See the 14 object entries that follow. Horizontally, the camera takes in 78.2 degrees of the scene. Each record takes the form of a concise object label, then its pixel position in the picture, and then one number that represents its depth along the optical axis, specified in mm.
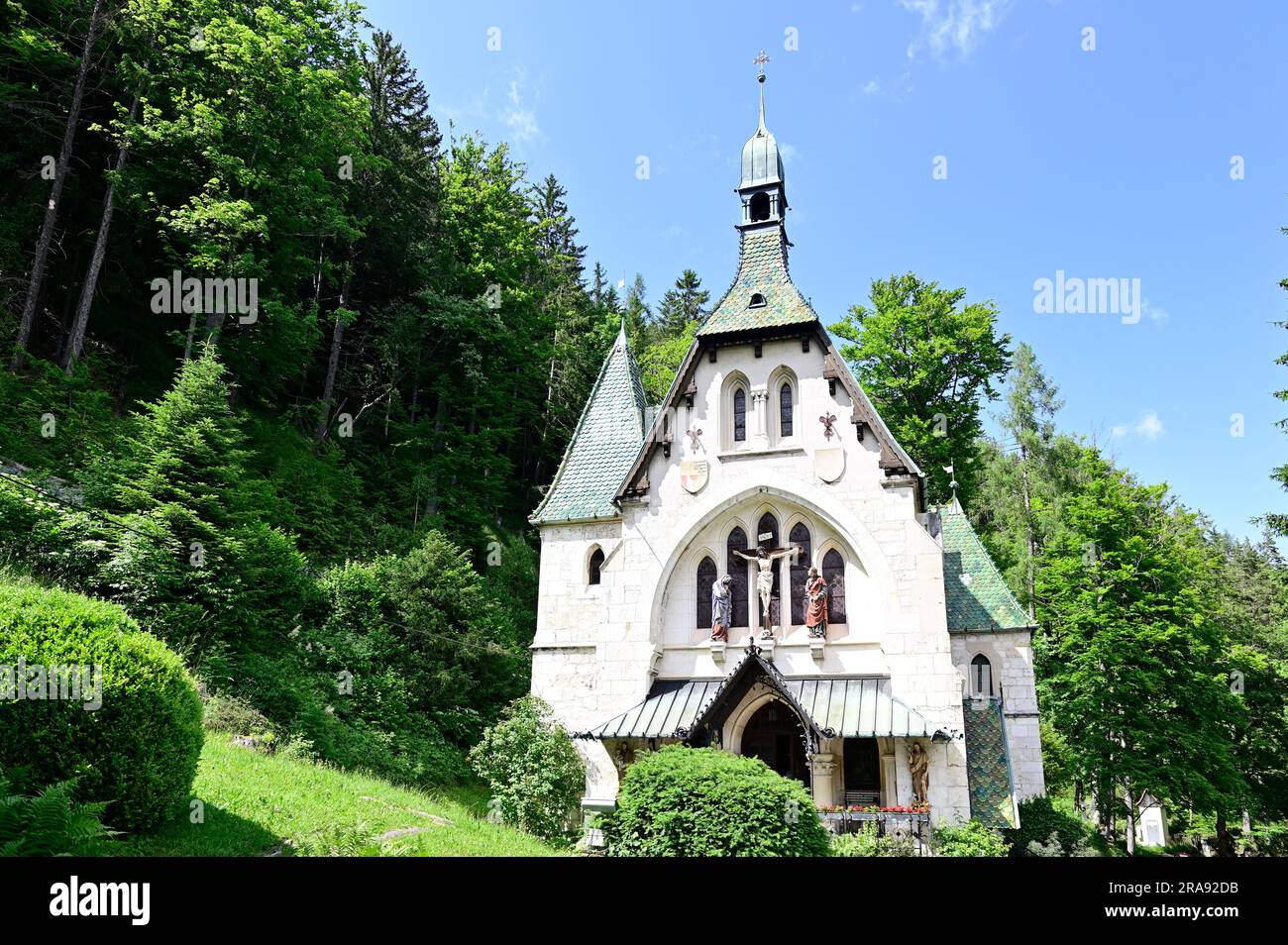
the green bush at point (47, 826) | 6418
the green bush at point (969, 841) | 15992
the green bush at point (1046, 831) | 21312
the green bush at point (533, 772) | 18891
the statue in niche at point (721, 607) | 19766
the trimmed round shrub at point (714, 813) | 11727
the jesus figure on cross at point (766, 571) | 19781
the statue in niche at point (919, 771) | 17281
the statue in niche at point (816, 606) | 19109
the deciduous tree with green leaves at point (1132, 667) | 25109
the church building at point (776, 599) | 17859
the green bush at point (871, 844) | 14430
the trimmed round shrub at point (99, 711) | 8383
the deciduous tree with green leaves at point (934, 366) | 35188
